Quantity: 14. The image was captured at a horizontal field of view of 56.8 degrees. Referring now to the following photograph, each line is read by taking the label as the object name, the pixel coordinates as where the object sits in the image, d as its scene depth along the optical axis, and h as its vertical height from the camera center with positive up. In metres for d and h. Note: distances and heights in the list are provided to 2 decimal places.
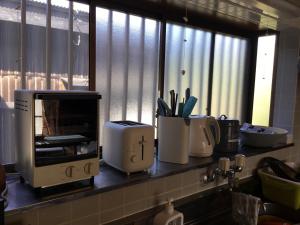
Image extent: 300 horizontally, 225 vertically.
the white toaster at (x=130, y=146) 1.19 -0.27
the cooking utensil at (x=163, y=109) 1.46 -0.12
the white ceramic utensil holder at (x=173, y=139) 1.40 -0.27
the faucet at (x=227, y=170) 1.48 -0.45
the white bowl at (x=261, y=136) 1.88 -0.33
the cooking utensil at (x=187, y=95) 1.50 -0.05
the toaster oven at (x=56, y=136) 0.95 -0.20
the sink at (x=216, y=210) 1.43 -0.69
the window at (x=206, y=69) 1.83 +0.13
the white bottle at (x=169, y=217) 1.19 -0.57
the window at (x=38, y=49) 1.17 +0.14
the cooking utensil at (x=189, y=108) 1.43 -0.11
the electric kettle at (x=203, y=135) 1.54 -0.27
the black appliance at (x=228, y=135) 1.68 -0.29
